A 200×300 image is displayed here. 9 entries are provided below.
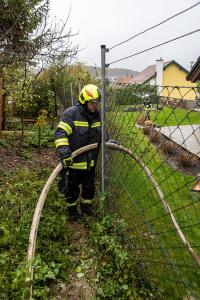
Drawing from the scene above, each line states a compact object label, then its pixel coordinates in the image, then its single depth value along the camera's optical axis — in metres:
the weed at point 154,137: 1.96
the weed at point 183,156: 2.71
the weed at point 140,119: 1.88
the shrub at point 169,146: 2.65
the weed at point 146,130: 1.96
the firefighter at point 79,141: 2.54
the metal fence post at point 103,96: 2.14
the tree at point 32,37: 4.34
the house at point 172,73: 22.19
